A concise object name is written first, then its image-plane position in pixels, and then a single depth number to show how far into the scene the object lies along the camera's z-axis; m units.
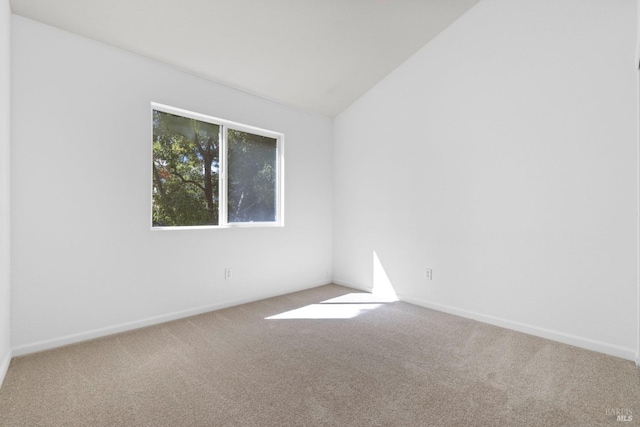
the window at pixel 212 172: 3.27
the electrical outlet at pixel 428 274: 3.71
